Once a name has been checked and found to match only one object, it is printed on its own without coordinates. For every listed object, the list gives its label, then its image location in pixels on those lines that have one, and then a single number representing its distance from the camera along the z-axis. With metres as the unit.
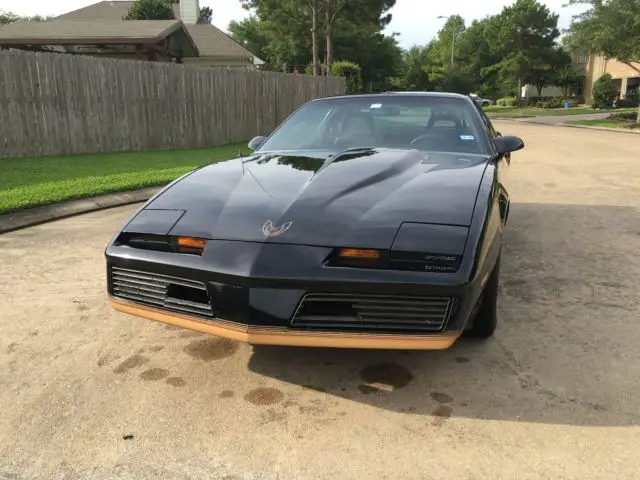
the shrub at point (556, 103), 48.38
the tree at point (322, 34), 32.72
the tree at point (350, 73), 31.86
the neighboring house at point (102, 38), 19.81
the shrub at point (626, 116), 27.74
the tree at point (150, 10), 37.84
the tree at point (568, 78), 57.00
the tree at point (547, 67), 54.00
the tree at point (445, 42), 73.19
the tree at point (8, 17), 61.97
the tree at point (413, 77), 54.65
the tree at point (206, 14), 68.56
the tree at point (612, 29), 23.22
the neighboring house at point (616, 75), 51.09
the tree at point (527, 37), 53.75
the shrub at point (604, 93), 45.44
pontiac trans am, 2.30
